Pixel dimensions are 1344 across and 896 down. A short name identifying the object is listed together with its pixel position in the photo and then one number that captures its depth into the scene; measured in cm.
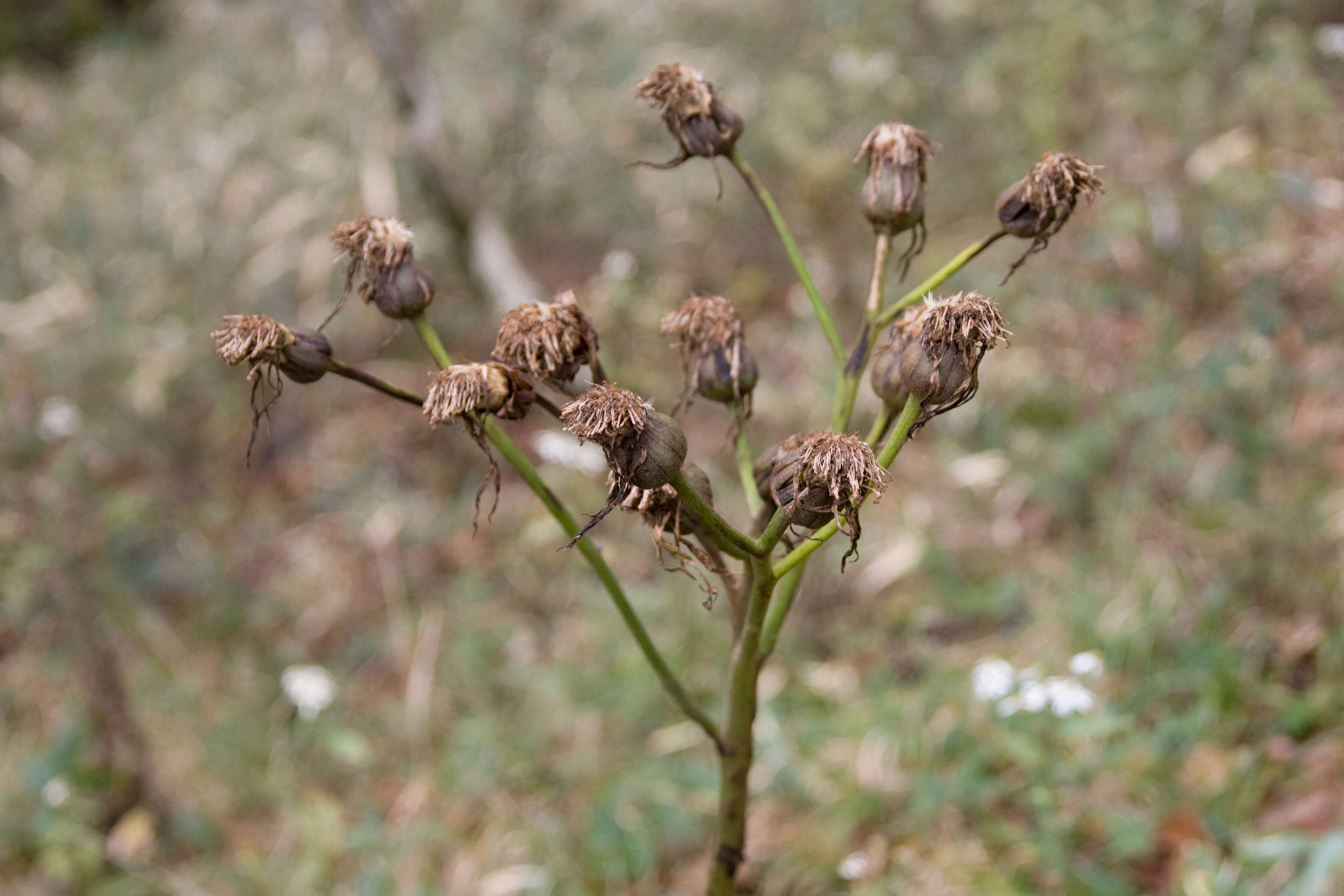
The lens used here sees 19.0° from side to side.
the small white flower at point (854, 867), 85
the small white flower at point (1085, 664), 85
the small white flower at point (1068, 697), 85
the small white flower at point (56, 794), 112
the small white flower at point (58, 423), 132
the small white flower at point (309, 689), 110
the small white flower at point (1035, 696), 85
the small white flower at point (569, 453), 108
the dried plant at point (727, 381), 71
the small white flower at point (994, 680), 87
